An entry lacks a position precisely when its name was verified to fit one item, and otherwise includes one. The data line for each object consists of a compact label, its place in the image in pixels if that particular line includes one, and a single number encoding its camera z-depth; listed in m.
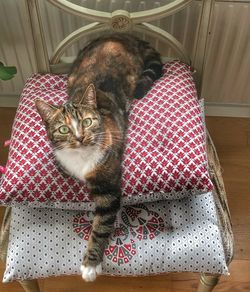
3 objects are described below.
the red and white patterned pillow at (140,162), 0.90
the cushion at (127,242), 0.93
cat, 0.87
